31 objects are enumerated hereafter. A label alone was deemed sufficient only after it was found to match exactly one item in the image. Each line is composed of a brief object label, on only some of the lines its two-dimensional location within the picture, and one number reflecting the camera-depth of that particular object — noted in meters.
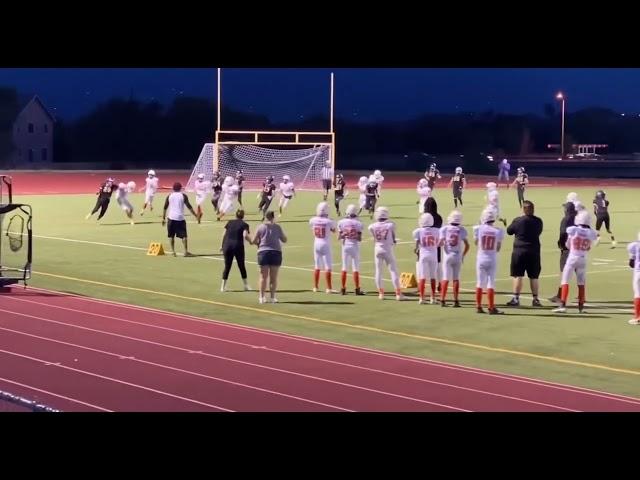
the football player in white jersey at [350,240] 20.42
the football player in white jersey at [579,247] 18.34
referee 47.56
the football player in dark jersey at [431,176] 40.98
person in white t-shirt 25.64
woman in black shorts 19.41
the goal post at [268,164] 50.94
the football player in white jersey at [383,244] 20.00
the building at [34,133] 98.50
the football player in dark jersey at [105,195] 35.25
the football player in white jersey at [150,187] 39.47
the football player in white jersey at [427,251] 19.23
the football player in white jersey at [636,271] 17.42
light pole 97.12
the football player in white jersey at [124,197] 35.69
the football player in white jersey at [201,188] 37.19
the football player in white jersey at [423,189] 38.28
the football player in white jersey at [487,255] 18.39
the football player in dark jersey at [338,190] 38.56
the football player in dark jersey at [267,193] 36.34
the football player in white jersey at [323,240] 20.55
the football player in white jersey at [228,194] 37.69
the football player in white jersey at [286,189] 39.56
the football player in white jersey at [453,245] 18.84
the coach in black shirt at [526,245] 19.11
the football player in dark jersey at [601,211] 30.38
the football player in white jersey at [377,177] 40.03
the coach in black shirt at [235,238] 20.31
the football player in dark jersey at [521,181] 42.91
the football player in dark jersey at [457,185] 43.03
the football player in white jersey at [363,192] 39.34
